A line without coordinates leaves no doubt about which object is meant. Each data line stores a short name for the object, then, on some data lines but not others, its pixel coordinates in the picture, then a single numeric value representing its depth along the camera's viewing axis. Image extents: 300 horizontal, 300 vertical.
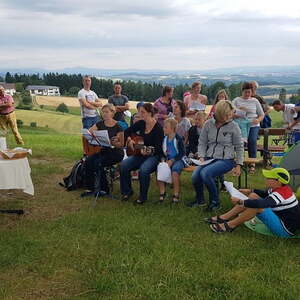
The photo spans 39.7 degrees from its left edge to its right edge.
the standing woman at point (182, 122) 6.93
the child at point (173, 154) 6.18
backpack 6.93
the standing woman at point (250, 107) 7.98
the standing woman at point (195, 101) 8.07
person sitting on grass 4.49
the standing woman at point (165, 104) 7.75
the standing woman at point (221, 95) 7.62
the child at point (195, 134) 6.85
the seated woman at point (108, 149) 6.32
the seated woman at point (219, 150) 5.73
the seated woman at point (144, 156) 6.17
